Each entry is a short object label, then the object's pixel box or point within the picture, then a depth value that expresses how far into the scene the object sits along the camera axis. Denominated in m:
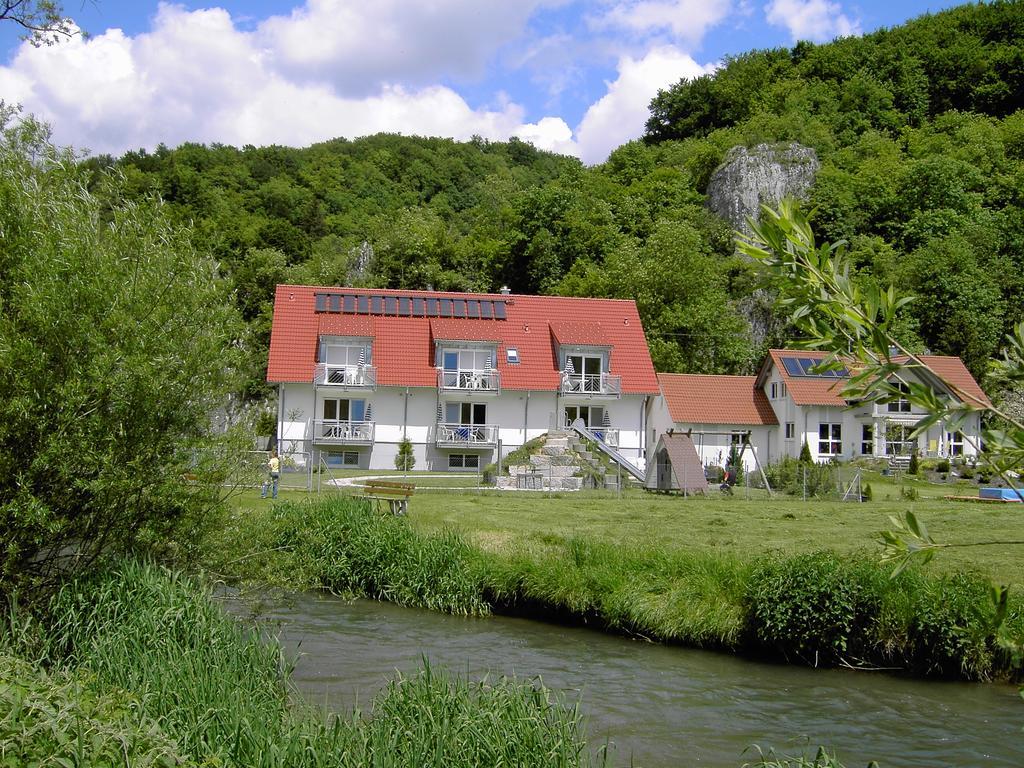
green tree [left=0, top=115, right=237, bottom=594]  9.41
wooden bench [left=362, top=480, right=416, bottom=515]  21.09
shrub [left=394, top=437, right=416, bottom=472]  40.75
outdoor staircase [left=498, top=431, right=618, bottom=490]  32.41
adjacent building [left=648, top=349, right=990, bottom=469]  44.06
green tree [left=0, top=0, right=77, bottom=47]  9.48
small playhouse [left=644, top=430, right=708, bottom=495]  30.75
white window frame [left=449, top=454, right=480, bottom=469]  42.91
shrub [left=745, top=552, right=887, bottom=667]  13.23
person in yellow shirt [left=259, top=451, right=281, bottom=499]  23.74
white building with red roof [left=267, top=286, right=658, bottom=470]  41.66
